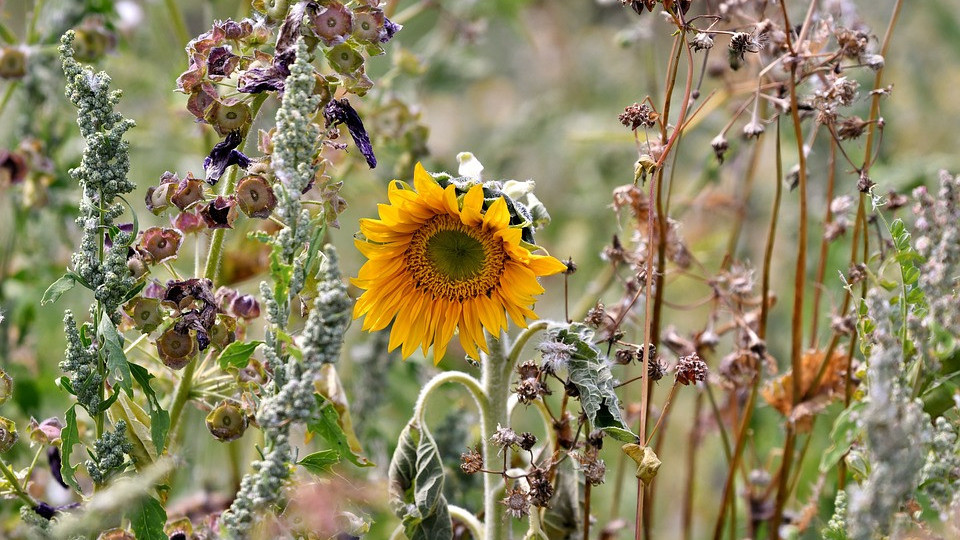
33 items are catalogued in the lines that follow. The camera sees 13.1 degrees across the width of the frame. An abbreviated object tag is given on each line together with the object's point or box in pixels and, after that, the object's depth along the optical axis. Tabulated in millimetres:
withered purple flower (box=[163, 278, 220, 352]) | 2491
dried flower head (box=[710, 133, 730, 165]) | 2608
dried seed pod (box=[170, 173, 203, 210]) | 2492
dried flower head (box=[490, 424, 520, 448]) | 2484
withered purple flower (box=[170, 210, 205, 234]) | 2526
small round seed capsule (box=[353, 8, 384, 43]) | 2490
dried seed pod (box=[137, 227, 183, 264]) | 2495
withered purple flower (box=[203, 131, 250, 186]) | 2502
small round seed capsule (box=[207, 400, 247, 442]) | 2500
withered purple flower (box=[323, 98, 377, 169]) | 2511
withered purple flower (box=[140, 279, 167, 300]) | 2518
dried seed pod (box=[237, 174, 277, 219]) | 2469
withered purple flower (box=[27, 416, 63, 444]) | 2503
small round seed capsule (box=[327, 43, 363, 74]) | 2499
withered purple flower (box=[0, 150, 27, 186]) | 2866
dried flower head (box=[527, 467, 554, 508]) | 2497
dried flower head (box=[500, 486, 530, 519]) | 2490
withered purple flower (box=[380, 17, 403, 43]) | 2499
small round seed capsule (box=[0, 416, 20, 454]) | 2474
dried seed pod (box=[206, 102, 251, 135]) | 2504
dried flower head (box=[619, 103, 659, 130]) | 2516
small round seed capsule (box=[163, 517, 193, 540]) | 2554
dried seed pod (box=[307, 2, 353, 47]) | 2473
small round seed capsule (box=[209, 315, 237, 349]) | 2506
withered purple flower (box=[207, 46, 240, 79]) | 2496
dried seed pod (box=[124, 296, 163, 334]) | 2496
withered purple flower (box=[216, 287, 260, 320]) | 2542
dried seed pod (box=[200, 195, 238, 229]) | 2487
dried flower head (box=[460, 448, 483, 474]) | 2507
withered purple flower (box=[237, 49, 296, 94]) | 2480
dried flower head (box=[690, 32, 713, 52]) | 2499
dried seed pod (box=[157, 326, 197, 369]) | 2501
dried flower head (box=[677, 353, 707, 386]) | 2491
